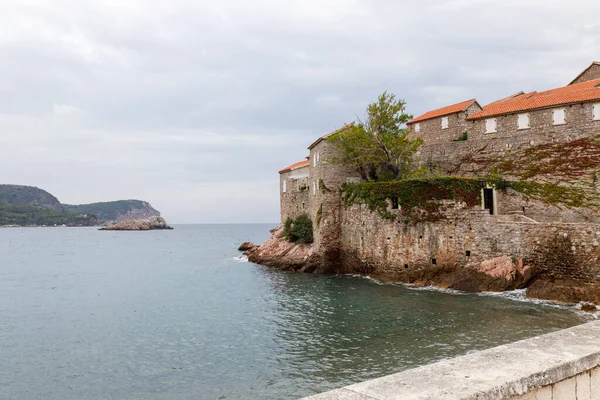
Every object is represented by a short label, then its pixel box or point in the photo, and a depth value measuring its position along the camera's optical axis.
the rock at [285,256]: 37.91
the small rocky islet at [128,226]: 195.88
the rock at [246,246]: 69.64
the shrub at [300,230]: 41.12
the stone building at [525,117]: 37.50
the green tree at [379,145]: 37.06
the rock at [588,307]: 20.44
